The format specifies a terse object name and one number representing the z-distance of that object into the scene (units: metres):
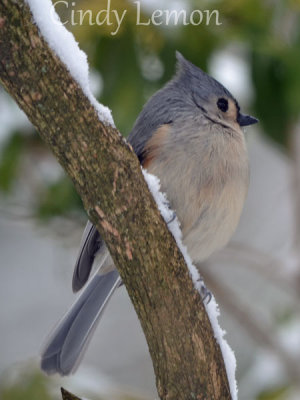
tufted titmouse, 4.51
